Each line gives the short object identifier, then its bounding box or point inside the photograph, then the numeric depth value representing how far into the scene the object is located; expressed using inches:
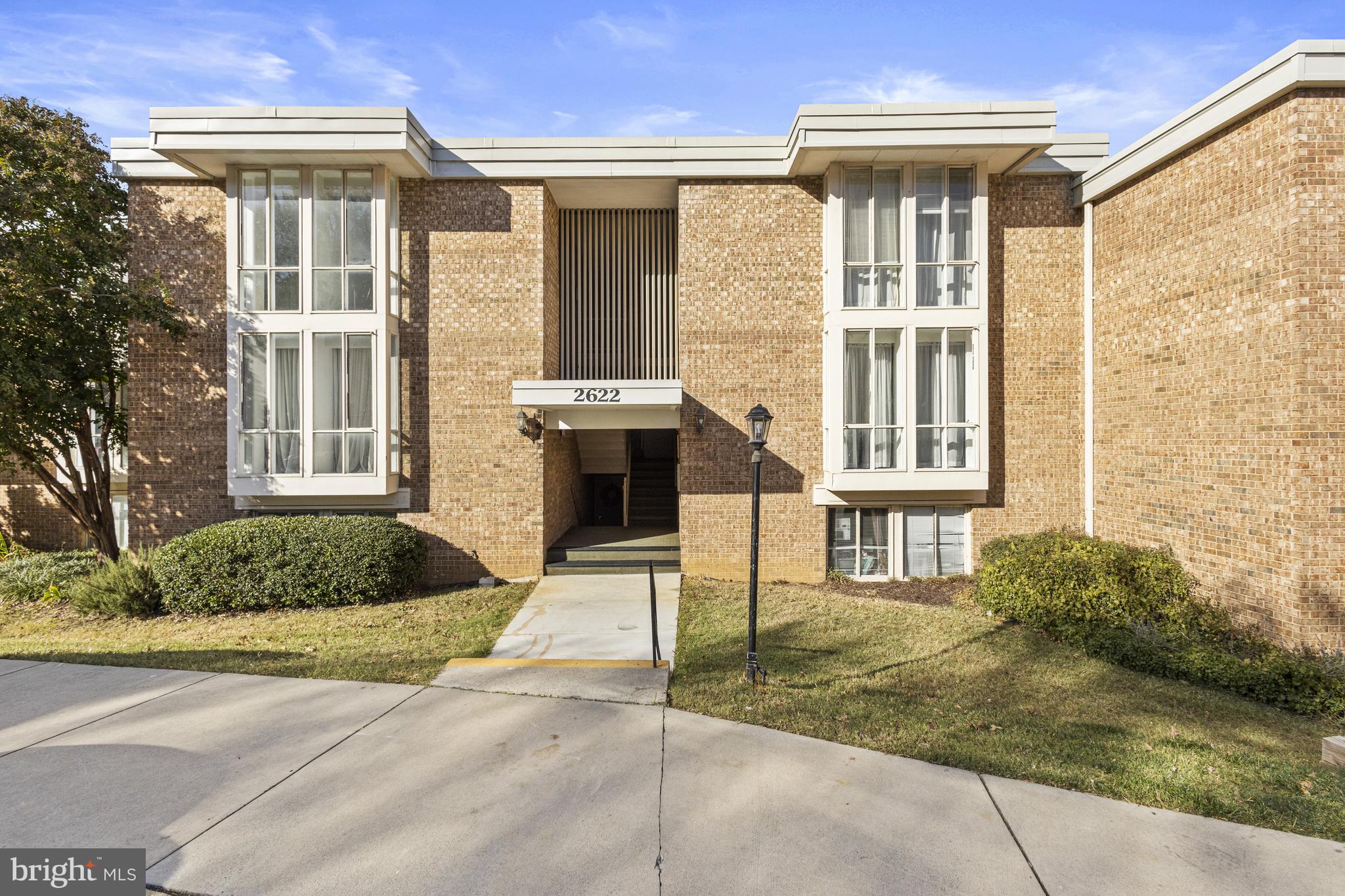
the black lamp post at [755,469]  243.0
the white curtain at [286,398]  402.9
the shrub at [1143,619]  245.8
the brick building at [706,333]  382.3
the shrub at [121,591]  359.3
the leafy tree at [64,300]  369.4
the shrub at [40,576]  413.7
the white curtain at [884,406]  406.3
